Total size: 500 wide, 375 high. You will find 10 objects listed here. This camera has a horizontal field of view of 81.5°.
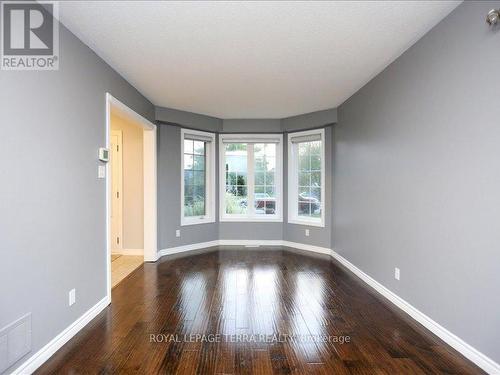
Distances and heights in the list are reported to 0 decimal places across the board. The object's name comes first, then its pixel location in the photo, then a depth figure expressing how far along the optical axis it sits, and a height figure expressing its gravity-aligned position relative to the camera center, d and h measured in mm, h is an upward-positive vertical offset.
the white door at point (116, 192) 4949 -117
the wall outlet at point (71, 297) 2359 -923
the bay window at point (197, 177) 5344 +156
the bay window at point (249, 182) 5863 +71
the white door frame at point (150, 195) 4637 -166
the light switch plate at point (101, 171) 2834 +140
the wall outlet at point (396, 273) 2939 -891
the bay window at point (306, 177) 5305 +158
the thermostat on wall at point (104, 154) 2833 +306
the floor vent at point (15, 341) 1708 -968
